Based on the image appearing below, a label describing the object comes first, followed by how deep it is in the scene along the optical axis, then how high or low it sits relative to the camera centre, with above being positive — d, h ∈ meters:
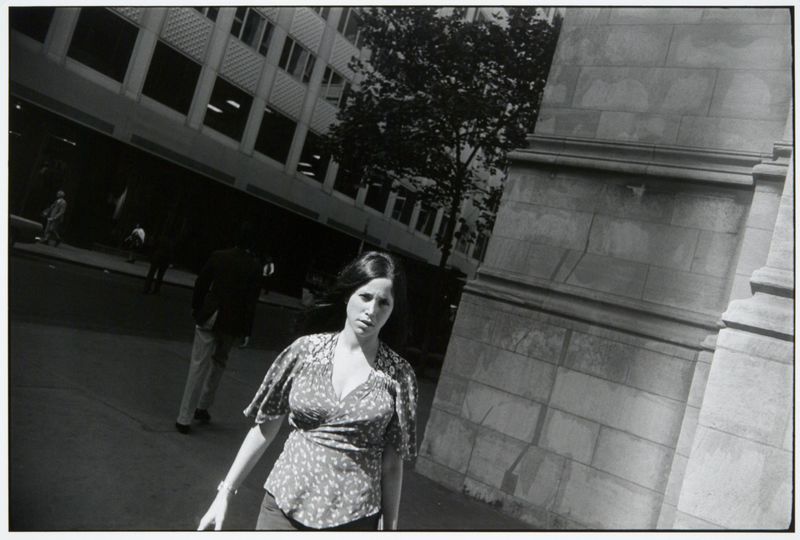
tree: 11.08 +4.23
